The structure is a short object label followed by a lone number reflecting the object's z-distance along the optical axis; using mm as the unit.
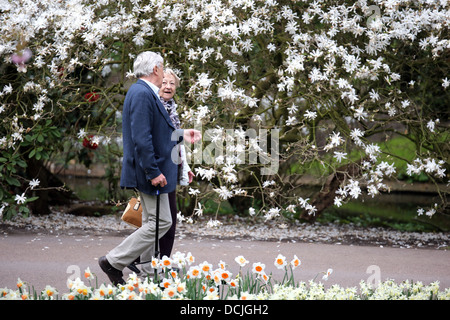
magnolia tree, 11914
